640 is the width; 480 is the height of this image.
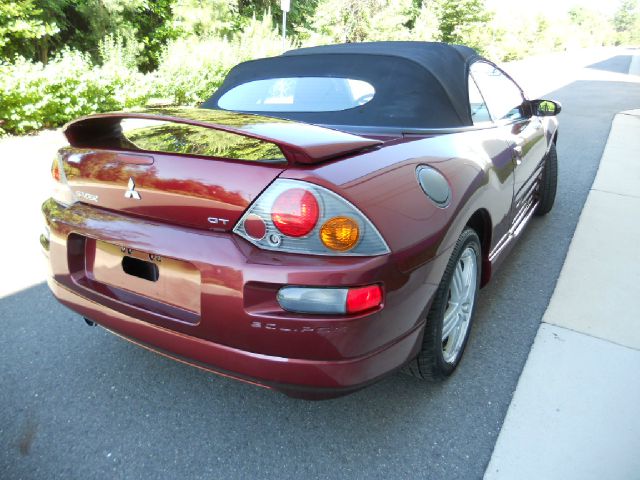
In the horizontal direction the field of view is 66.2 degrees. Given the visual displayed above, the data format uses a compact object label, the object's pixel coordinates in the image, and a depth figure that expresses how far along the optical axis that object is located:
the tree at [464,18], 22.97
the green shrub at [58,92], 7.20
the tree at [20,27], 9.69
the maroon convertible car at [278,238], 1.55
